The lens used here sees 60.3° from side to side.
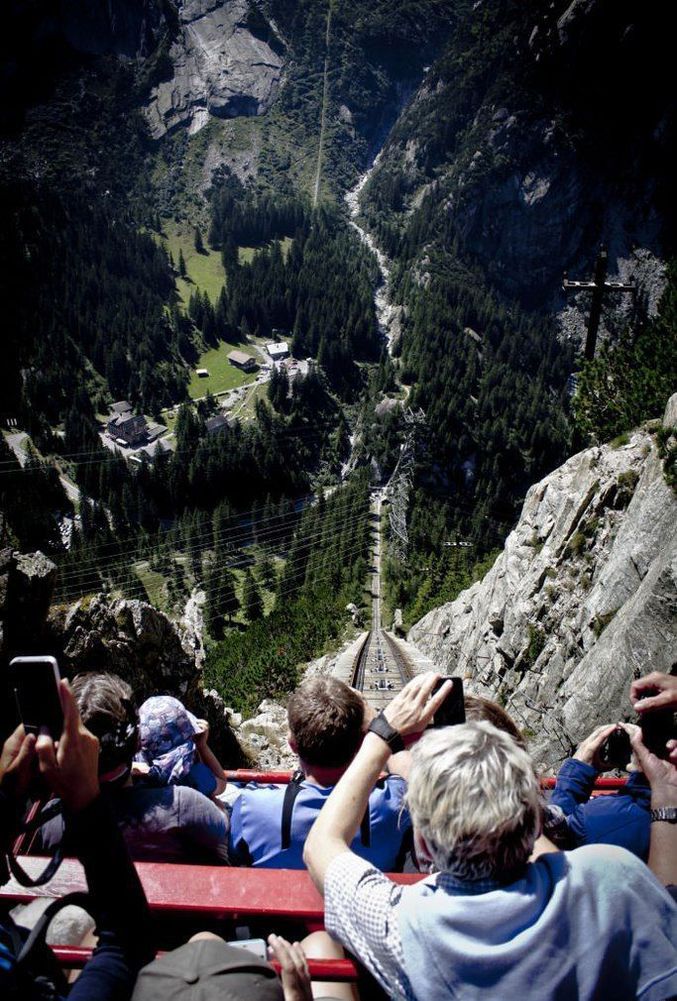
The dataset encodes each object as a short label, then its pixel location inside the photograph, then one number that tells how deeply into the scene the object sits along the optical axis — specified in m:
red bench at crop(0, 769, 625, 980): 3.35
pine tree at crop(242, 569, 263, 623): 85.50
